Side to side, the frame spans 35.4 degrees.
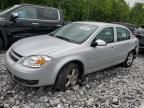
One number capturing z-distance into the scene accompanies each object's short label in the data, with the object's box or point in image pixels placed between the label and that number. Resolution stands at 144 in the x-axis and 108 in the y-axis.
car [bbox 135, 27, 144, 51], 10.21
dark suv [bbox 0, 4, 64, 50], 7.49
